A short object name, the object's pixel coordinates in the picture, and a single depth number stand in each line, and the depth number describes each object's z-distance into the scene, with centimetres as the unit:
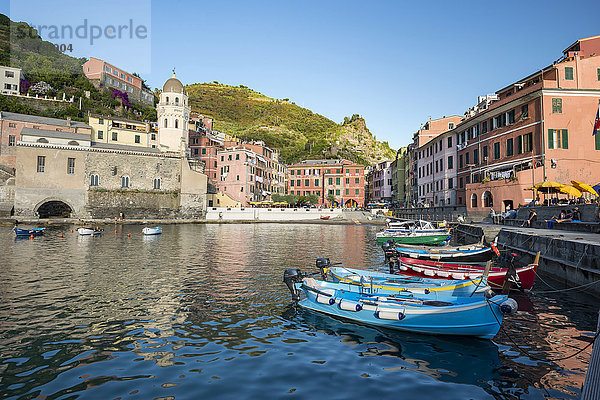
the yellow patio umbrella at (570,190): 2741
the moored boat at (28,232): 3706
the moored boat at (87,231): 3978
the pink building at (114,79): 9488
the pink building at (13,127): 6431
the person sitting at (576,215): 2472
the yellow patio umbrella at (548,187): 2880
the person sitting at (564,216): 2558
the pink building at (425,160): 6216
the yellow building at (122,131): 7388
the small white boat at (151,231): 4261
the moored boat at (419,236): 3400
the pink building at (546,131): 3425
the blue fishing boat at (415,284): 1259
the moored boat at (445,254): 2038
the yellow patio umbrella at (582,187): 2773
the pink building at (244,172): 7712
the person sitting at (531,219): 2927
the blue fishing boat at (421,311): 977
